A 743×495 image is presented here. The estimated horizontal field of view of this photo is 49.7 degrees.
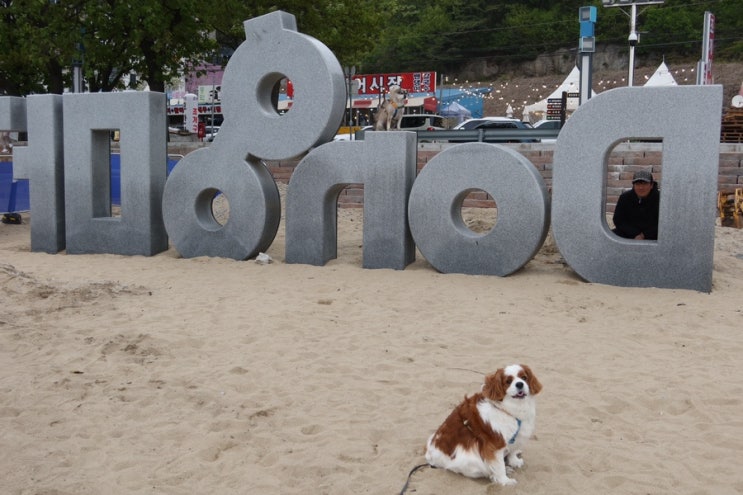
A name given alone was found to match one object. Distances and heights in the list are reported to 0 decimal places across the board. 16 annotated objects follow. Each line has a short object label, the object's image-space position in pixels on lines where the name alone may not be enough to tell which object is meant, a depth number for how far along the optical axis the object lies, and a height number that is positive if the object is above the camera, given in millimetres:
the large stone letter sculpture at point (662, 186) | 7289 -138
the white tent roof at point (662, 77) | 30764 +3642
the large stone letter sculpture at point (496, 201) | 7848 -413
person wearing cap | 8117 -402
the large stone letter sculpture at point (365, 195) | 8344 -309
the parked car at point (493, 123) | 25188 +1465
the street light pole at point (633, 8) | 20203 +4184
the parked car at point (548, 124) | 23256 +1376
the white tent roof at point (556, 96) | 31959 +2836
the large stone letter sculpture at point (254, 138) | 8477 +292
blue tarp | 12125 -489
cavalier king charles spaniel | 3498 -1129
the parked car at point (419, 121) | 30422 +1811
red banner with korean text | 37969 +4071
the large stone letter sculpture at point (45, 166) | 9672 -65
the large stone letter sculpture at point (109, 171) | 9273 -106
